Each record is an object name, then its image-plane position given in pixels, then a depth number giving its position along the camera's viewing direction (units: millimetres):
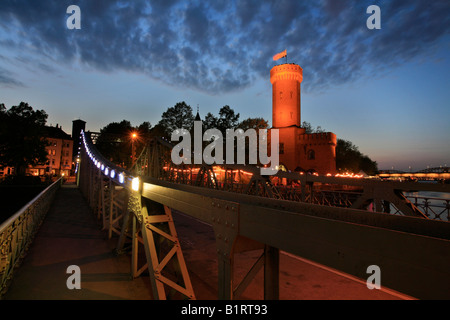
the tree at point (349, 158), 74438
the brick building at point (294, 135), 48844
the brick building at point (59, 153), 81875
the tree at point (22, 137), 44438
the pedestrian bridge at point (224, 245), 1691
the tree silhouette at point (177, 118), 56594
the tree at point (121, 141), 61625
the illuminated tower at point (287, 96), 50844
